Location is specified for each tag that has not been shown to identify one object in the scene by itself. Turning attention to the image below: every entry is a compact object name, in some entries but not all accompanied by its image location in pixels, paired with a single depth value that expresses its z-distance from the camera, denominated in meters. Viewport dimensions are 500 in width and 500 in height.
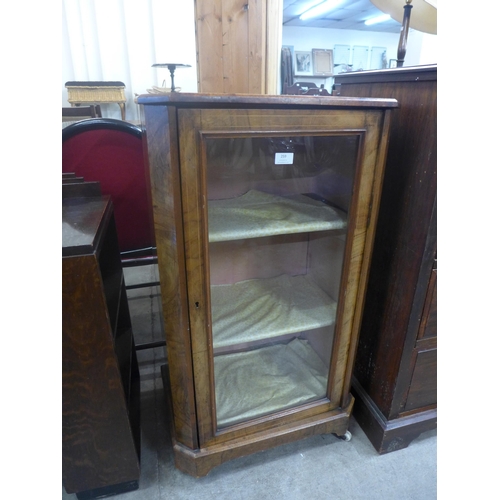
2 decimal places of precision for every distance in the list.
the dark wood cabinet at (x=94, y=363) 0.73
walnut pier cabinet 0.67
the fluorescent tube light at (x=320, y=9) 5.69
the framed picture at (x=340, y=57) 7.51
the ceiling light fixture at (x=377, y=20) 6.52
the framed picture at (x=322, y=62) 7.08
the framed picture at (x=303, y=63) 7.06
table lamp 1.05
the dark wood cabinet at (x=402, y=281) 0.83
